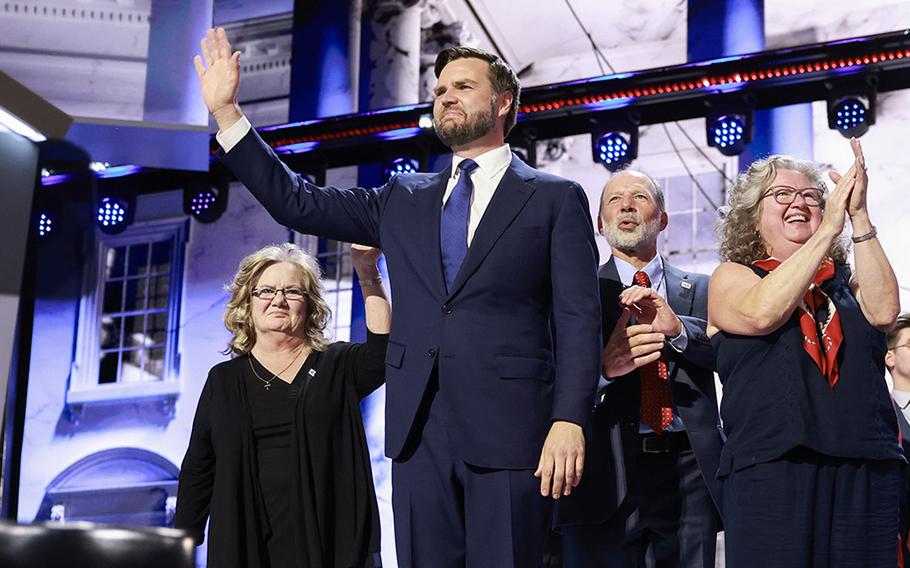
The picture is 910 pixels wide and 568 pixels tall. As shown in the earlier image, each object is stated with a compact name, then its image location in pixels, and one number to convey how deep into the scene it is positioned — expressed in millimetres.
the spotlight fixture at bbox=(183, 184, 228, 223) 6445
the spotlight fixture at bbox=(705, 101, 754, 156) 5324
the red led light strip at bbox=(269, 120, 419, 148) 5819
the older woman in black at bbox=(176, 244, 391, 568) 3076
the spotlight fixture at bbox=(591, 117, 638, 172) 5539
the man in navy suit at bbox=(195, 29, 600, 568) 2246
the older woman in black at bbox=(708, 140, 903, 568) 2244
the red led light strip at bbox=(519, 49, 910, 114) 5090
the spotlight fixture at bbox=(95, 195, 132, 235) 6465
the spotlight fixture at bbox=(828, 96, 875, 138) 5137
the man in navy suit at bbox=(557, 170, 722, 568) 2920
